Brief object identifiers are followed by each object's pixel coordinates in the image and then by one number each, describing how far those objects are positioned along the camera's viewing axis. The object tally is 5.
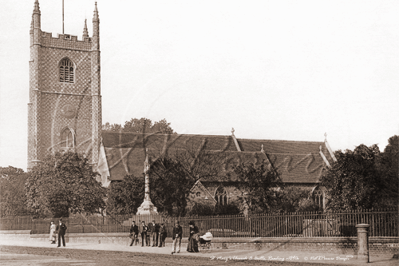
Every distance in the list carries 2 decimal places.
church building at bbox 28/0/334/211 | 69.56
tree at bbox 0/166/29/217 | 62.16
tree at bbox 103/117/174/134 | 79.31
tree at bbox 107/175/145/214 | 51.12
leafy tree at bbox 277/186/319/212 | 55.54
